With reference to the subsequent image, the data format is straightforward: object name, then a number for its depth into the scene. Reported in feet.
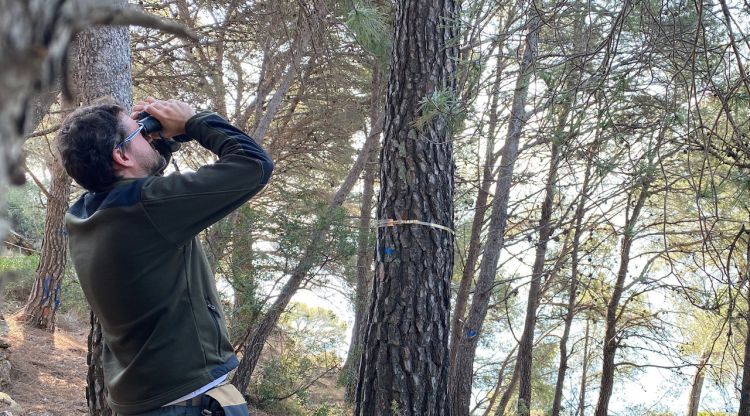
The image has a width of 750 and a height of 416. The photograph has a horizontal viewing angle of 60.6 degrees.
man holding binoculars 5.96
